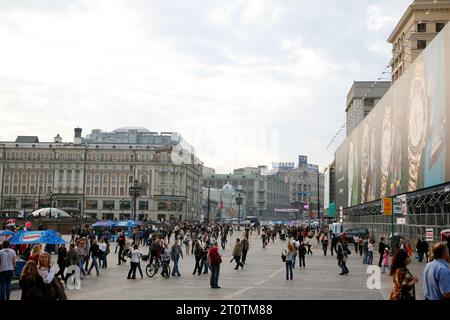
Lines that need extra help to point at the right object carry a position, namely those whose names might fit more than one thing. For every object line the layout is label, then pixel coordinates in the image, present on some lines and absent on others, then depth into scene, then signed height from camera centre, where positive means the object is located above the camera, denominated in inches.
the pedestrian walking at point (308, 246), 1617.9 -69.8
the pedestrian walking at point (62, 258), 827.7 -57.2
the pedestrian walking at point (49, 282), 366.3 -41.6
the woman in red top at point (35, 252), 495.3 -29.3
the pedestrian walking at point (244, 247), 1198.3 -53.2
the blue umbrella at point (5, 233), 847.2 -22.2
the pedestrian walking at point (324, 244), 1680.6 -60.5
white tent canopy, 2394.2 +28.8
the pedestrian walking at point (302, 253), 1171.9 -61.3
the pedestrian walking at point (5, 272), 567.5 -54.3
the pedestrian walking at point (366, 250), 1265.7 -57.2
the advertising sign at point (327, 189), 4646.4 +291.3
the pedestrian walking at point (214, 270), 777.6 -66.3
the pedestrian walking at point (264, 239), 2065.7 -61.4
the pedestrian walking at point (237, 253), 1118.1 -60.9
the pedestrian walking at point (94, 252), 972.6 -59.3
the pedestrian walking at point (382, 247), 1136.3 -45.0
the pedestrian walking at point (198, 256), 997.2 -60.7
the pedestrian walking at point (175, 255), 972.6 -58.8
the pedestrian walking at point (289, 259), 905.7 -57.7
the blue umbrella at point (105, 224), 2241.6 -15.6
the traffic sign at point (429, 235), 1207.2 -20.0
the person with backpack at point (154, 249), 996.6 -50.2
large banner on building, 1320.1 +279.7
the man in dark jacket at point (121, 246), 1212.5 -55.5
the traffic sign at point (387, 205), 1269.7 +45.1
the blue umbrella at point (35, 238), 802.8 -27.5
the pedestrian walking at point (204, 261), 1020.7 -71.6
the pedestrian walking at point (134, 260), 904.9 -64.1
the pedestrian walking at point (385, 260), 997.8 -62.1
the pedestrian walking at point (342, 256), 1008.9 -56.9
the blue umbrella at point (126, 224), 2268.7 -14.4
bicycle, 956.0 -82.9
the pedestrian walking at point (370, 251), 1259.8 -59.2
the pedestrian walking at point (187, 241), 1641.6 -57.7
